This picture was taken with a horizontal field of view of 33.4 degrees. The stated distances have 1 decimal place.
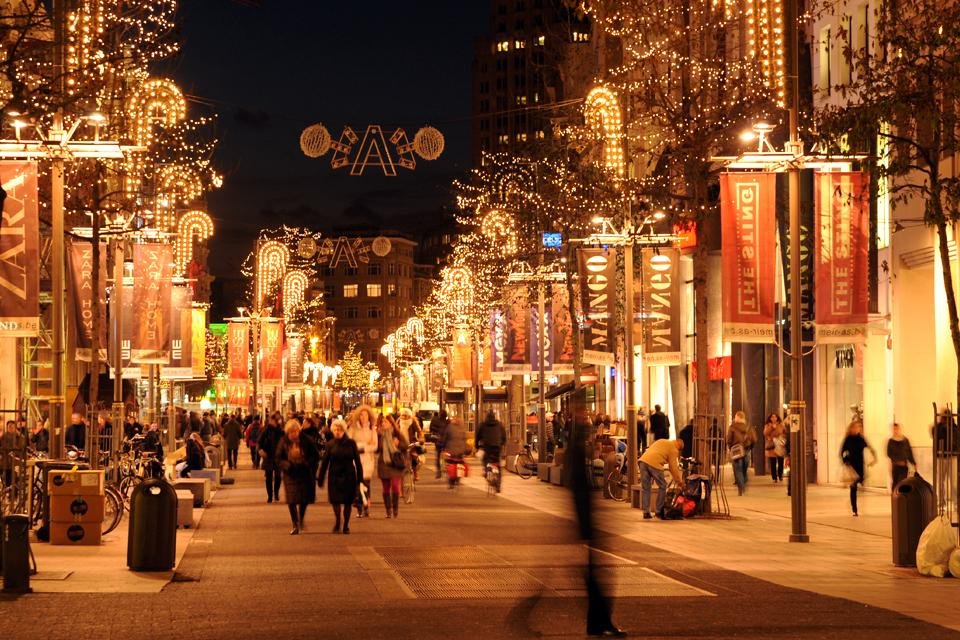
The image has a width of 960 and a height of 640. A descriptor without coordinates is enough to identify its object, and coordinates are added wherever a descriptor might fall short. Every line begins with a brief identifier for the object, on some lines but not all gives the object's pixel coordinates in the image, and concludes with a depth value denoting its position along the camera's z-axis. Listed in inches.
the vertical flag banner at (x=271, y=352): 2418.8
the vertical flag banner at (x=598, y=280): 1369.3
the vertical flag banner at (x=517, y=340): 1932.8
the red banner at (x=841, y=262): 967.0
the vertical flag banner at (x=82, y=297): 1115.3
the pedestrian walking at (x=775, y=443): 1543.8
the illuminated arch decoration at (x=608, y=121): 1409.9
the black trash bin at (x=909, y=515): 754.2
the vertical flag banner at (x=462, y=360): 2571.4
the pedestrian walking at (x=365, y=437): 1192.8
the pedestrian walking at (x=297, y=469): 999.6
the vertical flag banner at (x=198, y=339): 1807.3
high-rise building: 7386.8
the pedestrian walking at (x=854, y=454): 1126.4
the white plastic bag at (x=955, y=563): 720.3
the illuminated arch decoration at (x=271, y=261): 2299.5
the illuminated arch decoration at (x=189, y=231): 1744.6
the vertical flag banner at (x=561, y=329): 1792.6
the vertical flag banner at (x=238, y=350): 2278.5
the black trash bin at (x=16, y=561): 642.8
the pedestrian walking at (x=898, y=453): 1069.8
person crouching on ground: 1021.2
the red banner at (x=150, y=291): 1266.0
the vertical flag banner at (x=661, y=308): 1283.2
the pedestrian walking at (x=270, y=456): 1374.3
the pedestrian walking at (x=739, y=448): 1412.4
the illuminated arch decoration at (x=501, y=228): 2027.6
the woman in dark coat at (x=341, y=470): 1015.0
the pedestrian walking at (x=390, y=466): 1157.7
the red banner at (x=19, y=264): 782.5
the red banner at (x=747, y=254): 997.2
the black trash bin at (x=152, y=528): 735.1
